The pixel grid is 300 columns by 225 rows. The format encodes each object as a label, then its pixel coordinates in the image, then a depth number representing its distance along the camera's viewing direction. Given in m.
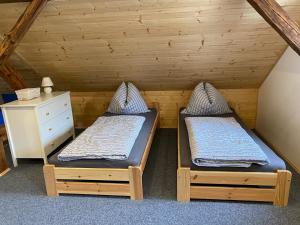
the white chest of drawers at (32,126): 2.72
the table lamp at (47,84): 3.31
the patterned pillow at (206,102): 3.38
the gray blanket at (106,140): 2.19
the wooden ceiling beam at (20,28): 2.38
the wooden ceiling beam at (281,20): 2.04
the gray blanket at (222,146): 2.02
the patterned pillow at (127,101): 3.47
